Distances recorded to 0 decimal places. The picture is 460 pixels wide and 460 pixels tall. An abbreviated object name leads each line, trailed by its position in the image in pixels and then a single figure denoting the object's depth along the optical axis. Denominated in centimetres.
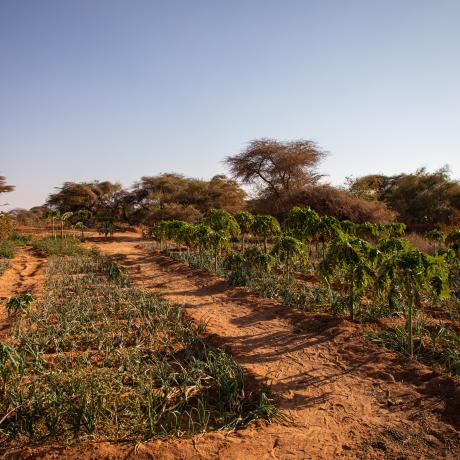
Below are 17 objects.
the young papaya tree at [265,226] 1200
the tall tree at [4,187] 2289
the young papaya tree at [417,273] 477
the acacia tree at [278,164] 2411
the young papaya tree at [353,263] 582
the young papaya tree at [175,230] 1348
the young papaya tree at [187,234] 1230
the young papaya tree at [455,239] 828
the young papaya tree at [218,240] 1102
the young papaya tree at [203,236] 1132
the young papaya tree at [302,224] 980
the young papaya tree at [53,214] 2116
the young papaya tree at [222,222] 1270
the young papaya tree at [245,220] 1370
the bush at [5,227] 1823
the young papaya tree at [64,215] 2079
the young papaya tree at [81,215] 2412
